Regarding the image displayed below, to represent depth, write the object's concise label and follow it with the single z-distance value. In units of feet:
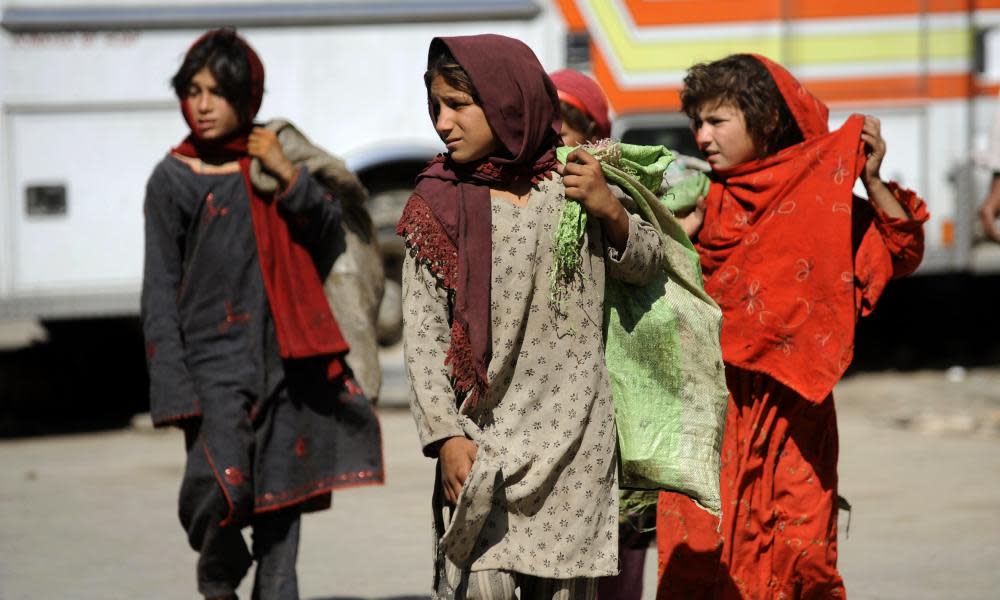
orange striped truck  59.26
